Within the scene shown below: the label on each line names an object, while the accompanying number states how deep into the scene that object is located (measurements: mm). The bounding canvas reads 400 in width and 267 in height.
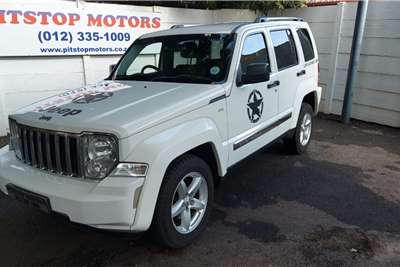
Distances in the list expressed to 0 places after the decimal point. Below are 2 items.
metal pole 6688
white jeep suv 2480
